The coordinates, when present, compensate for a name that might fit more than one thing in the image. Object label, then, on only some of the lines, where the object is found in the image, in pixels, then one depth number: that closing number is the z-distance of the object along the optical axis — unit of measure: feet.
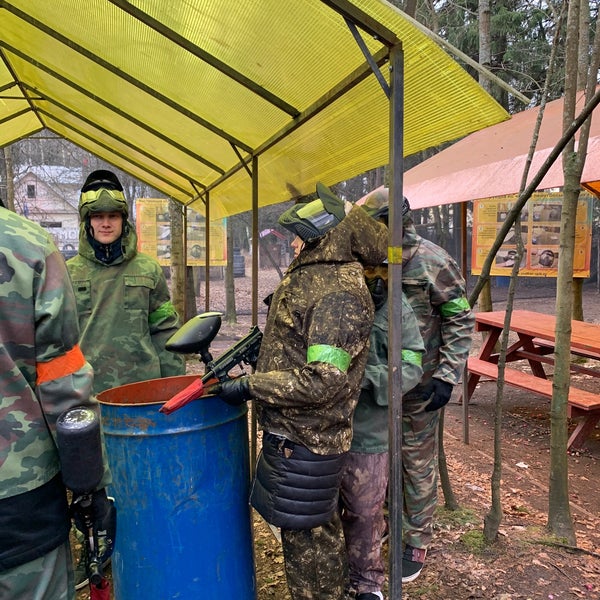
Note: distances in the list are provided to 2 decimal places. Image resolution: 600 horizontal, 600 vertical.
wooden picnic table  15.60
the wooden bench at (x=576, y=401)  15.10
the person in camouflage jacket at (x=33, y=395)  4.64
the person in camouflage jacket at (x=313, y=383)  6.39
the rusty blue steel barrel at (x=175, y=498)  6.78
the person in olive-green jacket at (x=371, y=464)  7.92
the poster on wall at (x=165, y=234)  31.65
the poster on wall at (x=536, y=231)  24.88
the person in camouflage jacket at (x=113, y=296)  10.02
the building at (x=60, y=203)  90.63
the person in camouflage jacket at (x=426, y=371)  9.58
